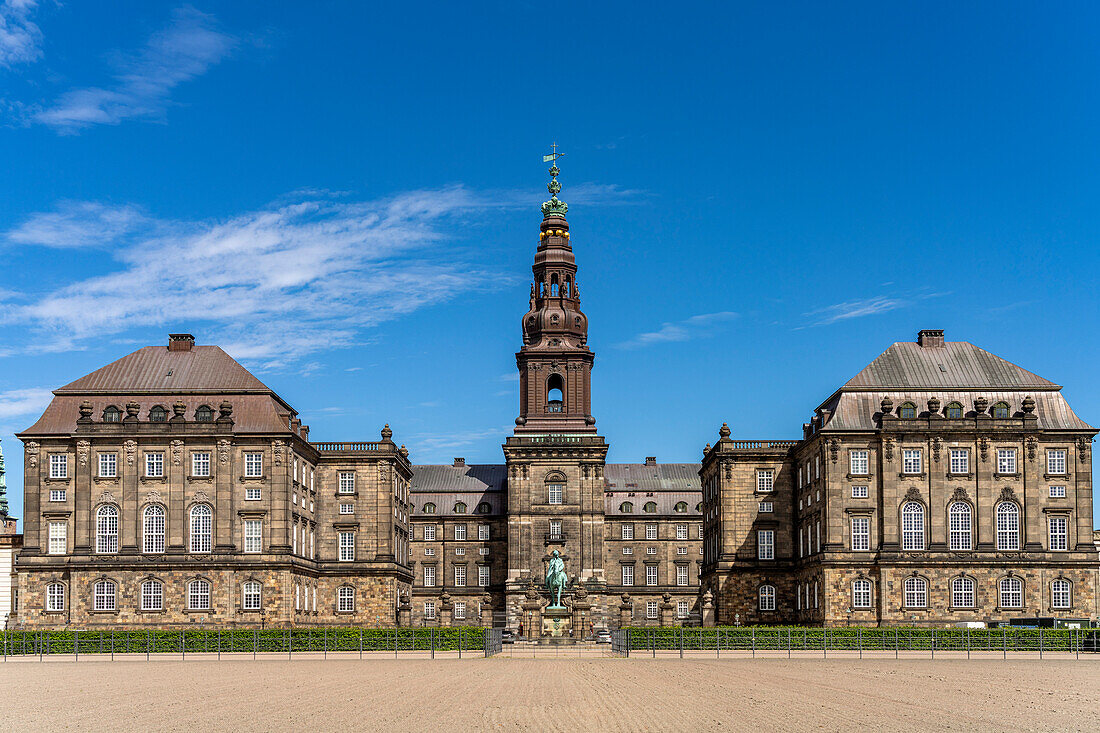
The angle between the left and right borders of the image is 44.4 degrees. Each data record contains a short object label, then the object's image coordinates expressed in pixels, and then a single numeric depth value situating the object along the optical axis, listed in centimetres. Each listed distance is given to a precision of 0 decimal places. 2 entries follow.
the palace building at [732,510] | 9412
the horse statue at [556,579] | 9375
